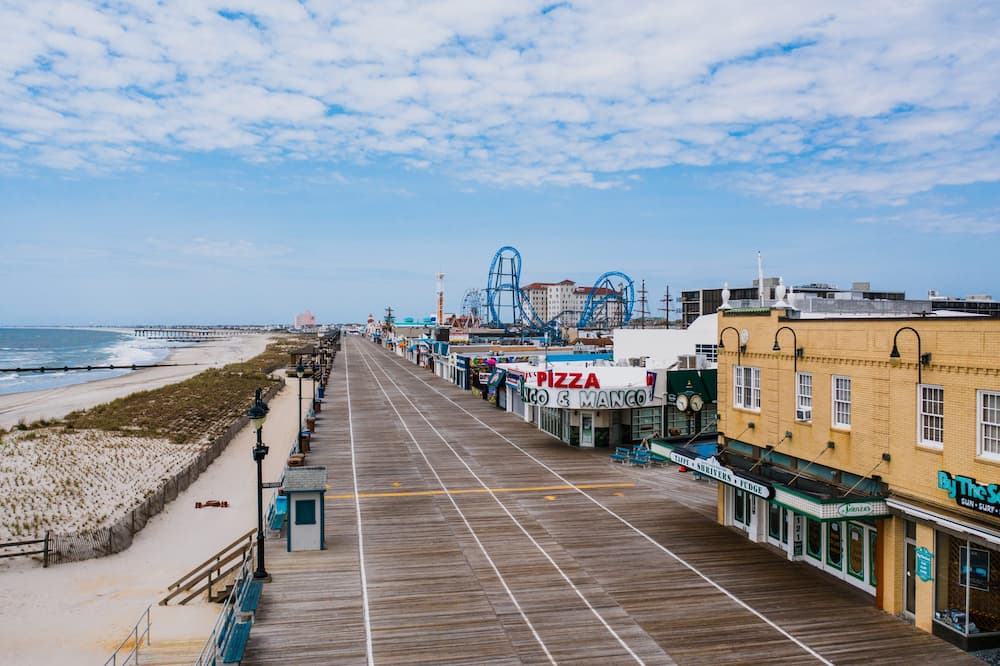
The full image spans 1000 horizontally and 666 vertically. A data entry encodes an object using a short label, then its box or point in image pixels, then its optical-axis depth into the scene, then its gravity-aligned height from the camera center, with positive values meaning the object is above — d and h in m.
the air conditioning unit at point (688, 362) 38.88 -1.99
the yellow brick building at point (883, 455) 13.49 -2.88
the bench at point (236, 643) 12.52 -5.69
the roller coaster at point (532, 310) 151.25 +5.55
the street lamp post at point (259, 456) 16.80 -3.10
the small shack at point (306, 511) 19.20 -4.91
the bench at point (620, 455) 32.66 -5.88
